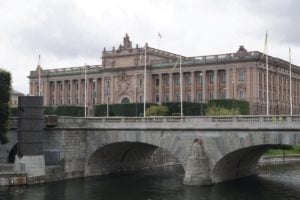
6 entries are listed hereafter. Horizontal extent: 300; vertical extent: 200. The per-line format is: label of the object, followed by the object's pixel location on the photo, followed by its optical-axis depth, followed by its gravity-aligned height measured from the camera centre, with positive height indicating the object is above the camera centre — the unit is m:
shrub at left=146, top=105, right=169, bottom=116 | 95.50 +0.20
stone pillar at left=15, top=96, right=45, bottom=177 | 57.97 -2.68
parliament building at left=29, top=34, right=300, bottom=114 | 114.74 +8.15
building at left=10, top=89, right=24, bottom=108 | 186.75 +5.86
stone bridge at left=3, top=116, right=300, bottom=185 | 51.38 -3.22
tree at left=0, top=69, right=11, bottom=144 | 59.75 +1.37
